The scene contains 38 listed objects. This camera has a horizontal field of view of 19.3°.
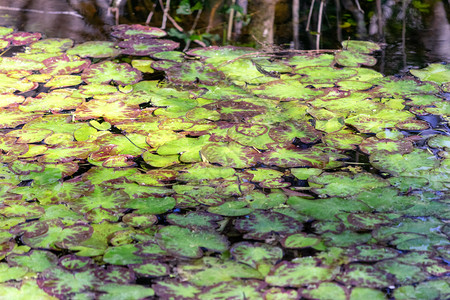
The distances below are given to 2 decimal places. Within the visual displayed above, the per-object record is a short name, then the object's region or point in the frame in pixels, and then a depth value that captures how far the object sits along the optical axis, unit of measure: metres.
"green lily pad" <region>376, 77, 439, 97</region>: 4.46
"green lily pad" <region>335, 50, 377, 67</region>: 4.77
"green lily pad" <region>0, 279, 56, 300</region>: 3.37
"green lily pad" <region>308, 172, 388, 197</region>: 3.77
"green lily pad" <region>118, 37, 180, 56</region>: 4.95
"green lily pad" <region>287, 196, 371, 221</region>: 3.66
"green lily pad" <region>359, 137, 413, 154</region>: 4.02
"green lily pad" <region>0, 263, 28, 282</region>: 3.43
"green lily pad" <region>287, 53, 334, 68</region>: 4.80
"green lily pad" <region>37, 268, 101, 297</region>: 3.38
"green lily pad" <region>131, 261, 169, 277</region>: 3.45
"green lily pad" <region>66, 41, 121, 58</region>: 4.91
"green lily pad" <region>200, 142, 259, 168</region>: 3.95
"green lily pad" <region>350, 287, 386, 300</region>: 3.36
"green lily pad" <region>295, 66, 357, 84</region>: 4.60
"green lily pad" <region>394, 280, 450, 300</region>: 3.36
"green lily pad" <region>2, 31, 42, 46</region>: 5.14
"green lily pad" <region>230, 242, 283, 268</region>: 3.49
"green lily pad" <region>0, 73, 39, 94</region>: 4.53
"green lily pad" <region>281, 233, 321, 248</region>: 3.54
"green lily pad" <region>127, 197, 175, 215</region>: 3.69
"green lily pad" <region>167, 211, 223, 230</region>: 3.62
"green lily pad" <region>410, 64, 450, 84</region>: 4.58
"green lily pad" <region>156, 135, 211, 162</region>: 4.00
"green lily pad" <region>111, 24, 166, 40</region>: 5.32
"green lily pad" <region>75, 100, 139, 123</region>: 4.31
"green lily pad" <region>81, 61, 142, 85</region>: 4.63
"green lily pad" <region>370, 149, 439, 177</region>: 3.89
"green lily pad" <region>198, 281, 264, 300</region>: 3.37
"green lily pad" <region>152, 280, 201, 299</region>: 3.37
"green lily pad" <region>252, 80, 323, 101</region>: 4.46
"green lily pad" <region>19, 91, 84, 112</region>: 4.38
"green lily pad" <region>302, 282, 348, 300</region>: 3.36
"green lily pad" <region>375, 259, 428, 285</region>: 3.41
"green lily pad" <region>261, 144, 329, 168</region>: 3.94
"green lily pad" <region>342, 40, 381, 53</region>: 4.94
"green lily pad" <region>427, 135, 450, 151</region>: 4.02
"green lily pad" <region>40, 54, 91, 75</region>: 4.72
